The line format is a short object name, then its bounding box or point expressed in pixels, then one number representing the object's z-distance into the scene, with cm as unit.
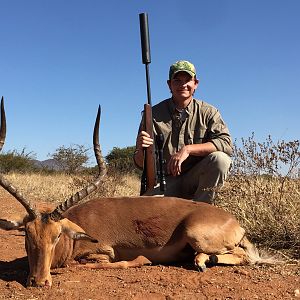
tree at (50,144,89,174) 1753
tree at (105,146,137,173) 2323
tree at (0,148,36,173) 1949
